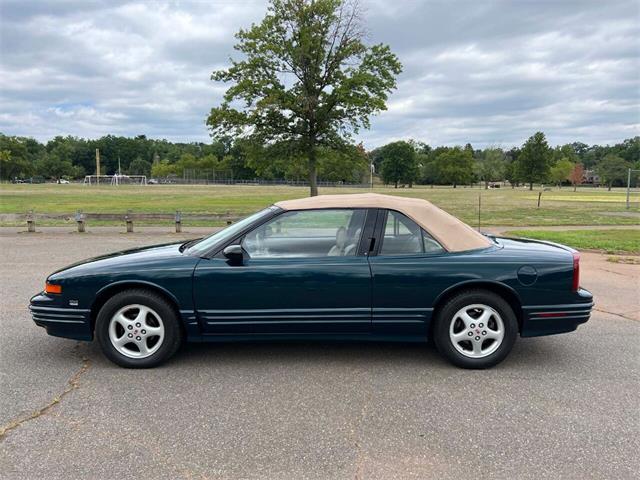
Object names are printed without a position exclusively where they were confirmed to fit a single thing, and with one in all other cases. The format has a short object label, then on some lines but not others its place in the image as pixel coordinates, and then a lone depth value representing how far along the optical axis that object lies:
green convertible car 4.05
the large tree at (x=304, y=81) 20.12
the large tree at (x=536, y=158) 63.84
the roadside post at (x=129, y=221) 15.20
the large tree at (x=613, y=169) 88.19
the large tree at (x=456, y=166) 113.19
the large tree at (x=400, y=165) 116.94
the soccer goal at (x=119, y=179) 122.55
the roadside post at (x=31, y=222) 15.33
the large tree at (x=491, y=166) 108.56
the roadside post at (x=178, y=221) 15.36
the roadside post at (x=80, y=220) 15.12
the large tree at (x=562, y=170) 95.00
